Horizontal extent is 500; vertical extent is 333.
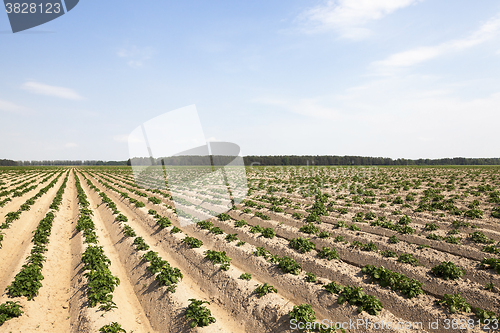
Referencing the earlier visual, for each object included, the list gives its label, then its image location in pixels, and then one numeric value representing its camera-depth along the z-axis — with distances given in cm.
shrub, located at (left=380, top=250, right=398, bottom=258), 1076
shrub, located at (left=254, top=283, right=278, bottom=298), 849
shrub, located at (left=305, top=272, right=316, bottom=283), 902
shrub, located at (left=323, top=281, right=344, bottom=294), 820
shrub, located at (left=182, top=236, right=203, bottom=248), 1265
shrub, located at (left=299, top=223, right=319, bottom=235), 1406
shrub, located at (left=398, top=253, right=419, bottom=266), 1010
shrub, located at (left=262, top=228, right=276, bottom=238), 1377
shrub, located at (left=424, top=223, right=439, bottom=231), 1392
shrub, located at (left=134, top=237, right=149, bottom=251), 1272
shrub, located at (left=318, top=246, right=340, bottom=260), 1083
